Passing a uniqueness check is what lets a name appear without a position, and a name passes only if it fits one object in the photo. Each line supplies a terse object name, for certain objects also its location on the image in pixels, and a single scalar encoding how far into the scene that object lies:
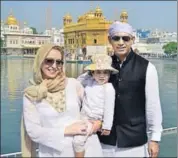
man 1.34
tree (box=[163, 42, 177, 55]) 47.98
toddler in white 1.29
